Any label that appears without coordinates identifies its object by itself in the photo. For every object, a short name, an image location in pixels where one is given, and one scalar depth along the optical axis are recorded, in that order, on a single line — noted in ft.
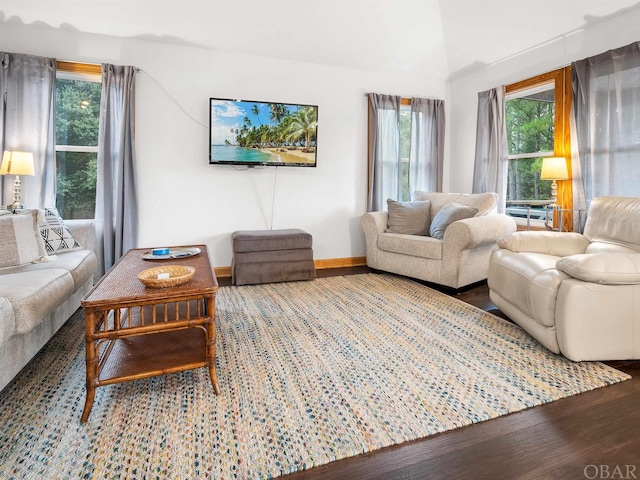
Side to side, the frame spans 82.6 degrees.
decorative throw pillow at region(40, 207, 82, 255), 8.40
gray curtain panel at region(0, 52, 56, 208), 10.39
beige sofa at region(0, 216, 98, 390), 4.98
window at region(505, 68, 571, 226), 11.60
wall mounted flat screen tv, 12.50
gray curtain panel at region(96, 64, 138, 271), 11.31
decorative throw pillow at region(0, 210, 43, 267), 7.02
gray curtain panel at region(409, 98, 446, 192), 15.11
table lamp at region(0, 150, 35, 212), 9.44
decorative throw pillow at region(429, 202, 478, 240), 11.55
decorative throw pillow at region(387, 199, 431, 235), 12.73
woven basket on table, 5.16
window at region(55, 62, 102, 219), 11.44
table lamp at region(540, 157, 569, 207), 10.65
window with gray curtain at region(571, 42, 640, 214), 9.68
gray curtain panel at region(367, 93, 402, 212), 14.40
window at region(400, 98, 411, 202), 15.11
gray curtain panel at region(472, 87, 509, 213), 13.61
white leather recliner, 5.98
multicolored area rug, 4.03
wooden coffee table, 4.66
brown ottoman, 11.51
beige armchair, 10.50
